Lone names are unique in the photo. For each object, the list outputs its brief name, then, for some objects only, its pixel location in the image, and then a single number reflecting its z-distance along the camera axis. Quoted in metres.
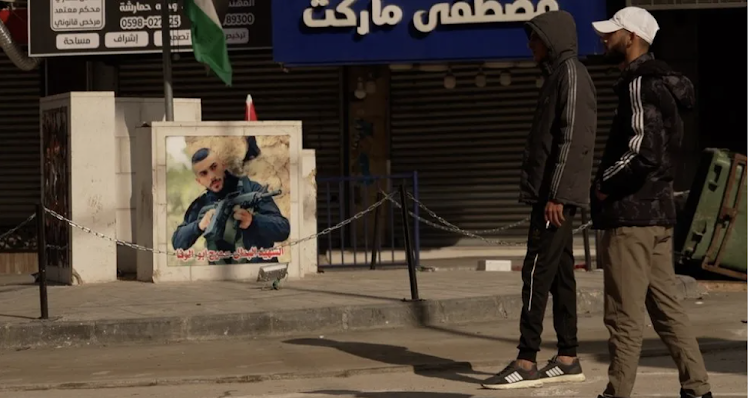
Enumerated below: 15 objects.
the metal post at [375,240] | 14.95
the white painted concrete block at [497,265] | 15.25
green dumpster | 14.14
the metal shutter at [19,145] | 19.91
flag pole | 13.91
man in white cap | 6.20
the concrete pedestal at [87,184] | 13.55
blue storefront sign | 17.14
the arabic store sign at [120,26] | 18.33
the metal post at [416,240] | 14.23
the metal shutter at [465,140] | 18.95
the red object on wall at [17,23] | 19.11
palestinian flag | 14.47
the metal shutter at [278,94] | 19.28
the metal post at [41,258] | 10.57
